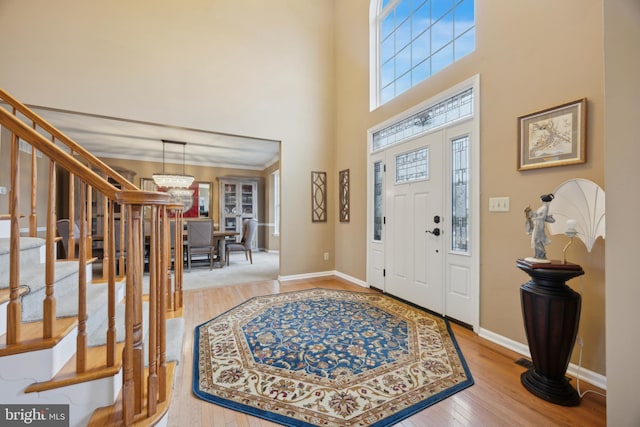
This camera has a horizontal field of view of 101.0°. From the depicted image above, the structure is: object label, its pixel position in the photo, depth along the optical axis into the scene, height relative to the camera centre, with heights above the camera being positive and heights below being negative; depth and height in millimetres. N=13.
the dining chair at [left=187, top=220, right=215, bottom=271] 4848 -479
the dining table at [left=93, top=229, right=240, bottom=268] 5369 -669
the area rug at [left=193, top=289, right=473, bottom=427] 1480 -1085
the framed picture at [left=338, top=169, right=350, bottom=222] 4340 +276
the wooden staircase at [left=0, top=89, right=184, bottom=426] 1074 -548
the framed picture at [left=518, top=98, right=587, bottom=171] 1763 +553
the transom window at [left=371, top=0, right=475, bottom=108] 2717 +2072
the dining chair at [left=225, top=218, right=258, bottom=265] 5742 -679
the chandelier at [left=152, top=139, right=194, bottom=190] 5061 +626
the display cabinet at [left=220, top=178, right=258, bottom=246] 7531 +310
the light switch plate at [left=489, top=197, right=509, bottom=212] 2194 +76
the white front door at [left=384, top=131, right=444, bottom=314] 2824 -105
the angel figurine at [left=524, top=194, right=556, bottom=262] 1674 -97
